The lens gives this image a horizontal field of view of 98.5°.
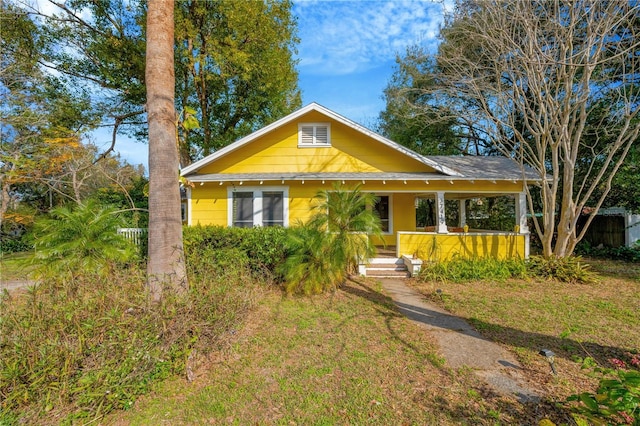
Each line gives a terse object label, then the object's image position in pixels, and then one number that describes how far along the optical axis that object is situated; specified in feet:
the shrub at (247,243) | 24.85
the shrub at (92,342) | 8.26
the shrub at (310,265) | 20.98
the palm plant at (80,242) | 17.97
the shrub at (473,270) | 26.96
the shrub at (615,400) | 5.69
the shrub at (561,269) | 25.98
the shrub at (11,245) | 50.58
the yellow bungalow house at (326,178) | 29.73
